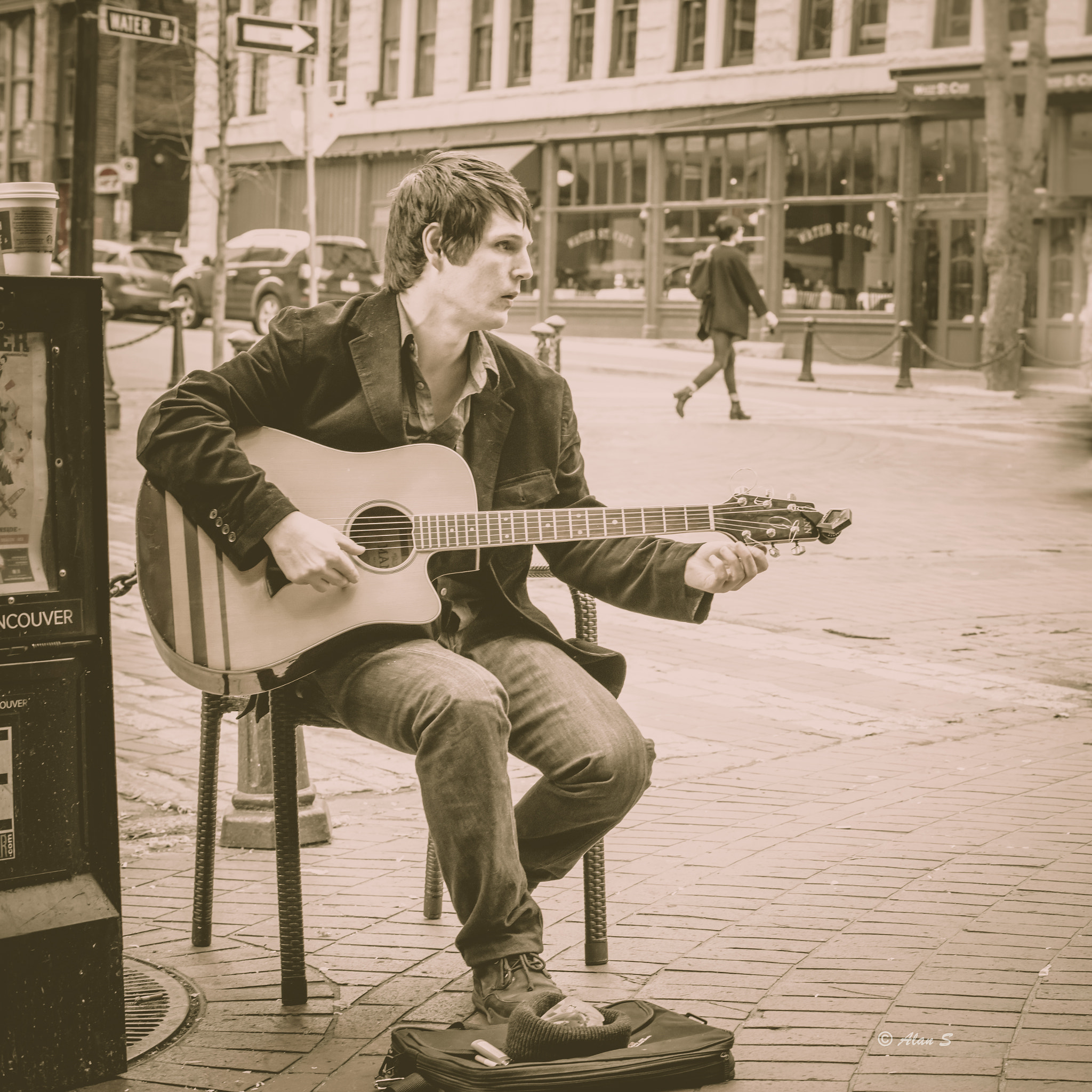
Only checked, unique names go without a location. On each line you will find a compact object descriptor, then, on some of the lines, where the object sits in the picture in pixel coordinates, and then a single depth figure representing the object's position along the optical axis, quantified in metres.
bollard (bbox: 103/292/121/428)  13.68
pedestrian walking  15.97
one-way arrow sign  11.34
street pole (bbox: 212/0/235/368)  16.17
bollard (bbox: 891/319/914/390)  20.86
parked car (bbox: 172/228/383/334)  24.34
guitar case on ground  2.62
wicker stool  3.10
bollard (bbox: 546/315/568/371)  13.08
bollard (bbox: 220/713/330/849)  4.19
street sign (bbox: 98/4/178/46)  11.21
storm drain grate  2.99
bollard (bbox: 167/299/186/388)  15.80
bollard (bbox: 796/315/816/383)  21.34
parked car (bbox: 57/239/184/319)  27.73
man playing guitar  2.80
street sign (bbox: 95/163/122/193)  25.70
